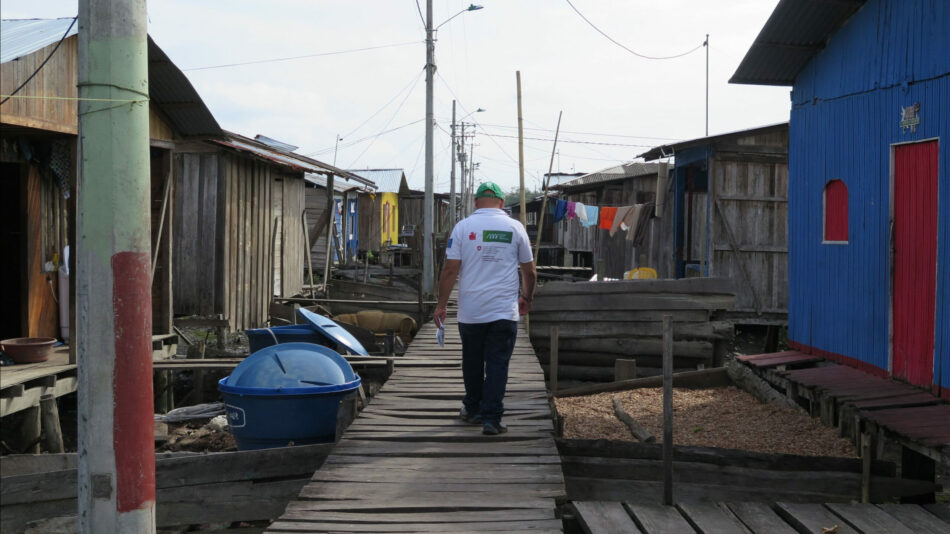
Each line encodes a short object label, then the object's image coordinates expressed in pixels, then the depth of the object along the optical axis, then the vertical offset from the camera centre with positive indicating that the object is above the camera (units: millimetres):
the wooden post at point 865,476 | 6621 -1662
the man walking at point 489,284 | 6414 -218
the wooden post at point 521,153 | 12906 +1498
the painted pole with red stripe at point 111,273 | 3492 -85
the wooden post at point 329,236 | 18880 +385
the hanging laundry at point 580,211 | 22047 +1110
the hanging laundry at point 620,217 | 20656 +898
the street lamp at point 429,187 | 21844 +1716
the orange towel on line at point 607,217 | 21297 +926
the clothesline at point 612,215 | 19953 +956
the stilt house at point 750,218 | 15547 +674
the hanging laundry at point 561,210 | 22992 +1192
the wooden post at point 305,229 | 18655 +512
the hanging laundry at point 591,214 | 22047 +1029
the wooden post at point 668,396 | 5434 -881
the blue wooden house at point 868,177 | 8227 +861
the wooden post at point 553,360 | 11789 -1428
